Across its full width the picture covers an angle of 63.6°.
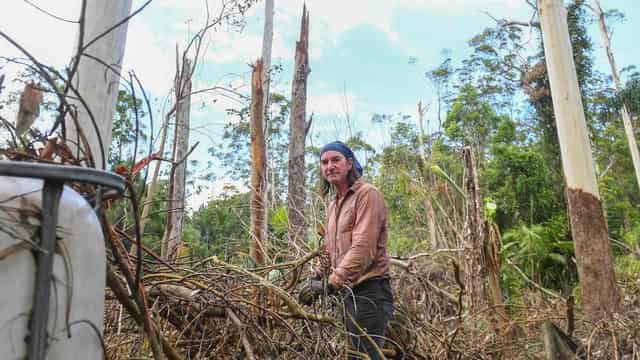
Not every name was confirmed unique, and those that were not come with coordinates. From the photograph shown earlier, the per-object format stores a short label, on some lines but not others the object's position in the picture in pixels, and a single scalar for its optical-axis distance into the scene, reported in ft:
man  8.20
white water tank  2.68
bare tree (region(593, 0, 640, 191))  69.26
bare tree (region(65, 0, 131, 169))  6.66
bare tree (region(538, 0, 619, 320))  19.81
